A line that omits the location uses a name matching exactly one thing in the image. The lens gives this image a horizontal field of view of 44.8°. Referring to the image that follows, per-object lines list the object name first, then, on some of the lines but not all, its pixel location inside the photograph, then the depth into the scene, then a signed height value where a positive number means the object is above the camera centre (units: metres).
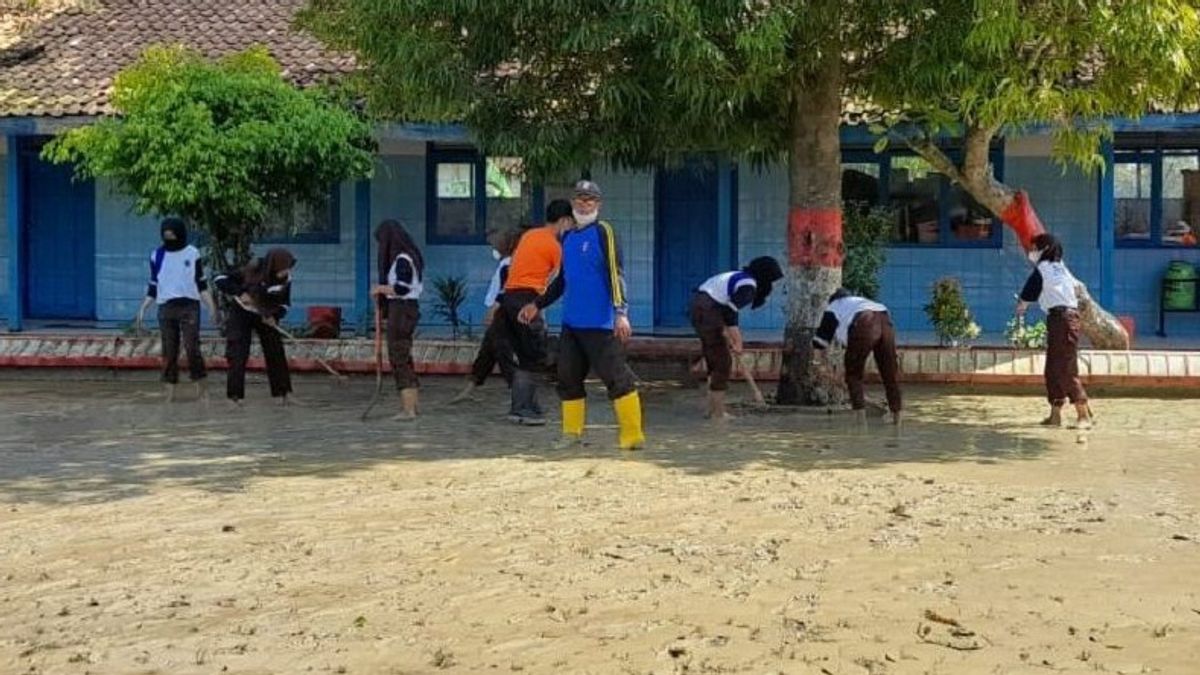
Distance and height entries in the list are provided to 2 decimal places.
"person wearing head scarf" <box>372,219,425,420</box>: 11.23 -0.13
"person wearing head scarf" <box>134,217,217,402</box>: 12.38 -0.17
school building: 16.83 +0.77
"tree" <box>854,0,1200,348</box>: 9.69 +1.50
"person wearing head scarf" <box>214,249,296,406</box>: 12.10 -0.28
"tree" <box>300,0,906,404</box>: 9.75 +1.43
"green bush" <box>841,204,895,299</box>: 14.62 +0.26
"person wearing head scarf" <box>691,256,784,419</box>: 10.80 -0.26
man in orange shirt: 10.50 -0.16
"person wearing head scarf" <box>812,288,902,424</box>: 10.20 -0.45
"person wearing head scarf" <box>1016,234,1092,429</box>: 10.78 -0.34
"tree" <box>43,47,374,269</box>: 13.54 +1.24
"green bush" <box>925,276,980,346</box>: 13.89 -0.39
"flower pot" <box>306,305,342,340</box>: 15.50 -0.52
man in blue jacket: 9.44 -0.26
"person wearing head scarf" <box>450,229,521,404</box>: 11.33 -0.48
